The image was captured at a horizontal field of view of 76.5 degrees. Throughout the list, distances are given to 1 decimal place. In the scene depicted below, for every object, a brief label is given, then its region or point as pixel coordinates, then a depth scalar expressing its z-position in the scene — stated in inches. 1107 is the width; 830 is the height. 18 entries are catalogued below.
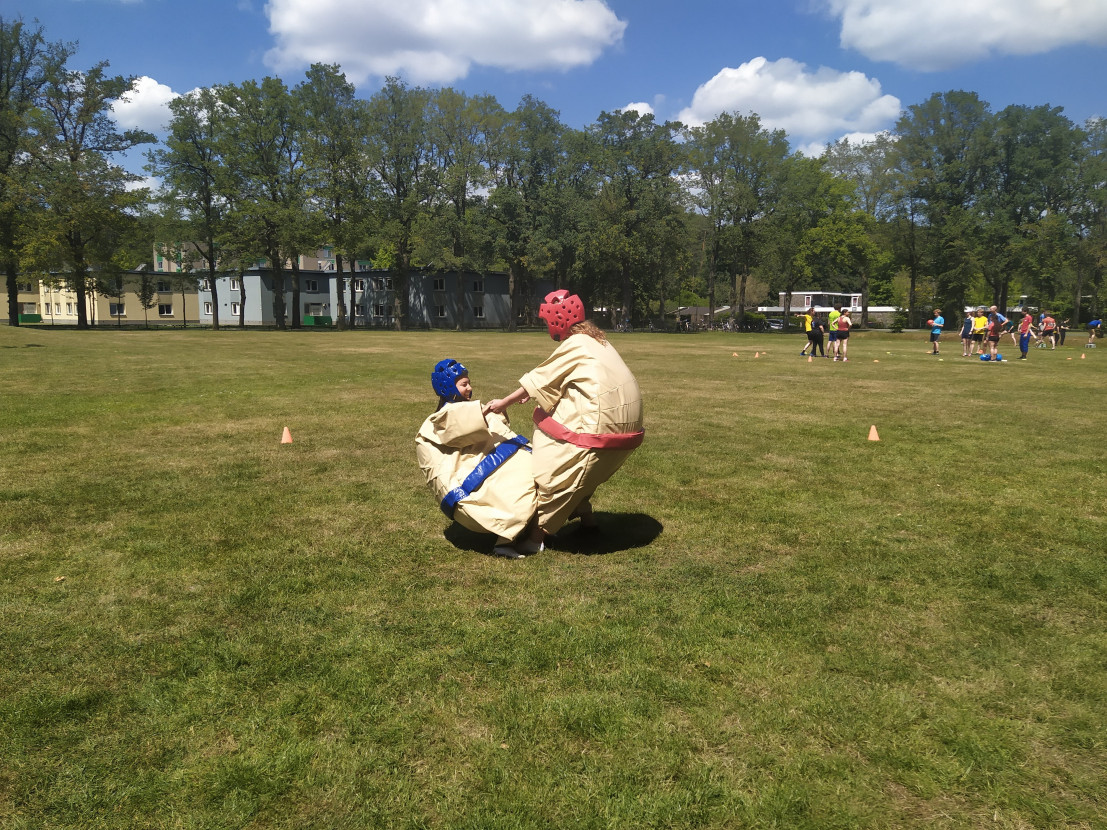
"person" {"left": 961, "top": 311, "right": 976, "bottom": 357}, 1211.9
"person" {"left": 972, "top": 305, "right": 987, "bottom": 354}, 1183.6
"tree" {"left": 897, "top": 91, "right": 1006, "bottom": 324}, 2640.3
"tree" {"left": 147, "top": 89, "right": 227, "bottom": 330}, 2322.8
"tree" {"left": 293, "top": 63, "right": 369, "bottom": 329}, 2394.2
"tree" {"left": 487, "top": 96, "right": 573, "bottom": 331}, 2657.5
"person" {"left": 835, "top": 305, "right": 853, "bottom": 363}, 1055.6
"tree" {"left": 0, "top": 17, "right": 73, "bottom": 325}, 1993.1
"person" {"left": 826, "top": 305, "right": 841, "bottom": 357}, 1121.9
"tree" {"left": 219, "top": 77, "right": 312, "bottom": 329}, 2253.9
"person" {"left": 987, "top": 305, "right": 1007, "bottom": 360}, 1130.7
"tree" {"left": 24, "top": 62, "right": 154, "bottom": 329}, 2021.4
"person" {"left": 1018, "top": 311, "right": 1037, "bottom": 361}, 1173.7
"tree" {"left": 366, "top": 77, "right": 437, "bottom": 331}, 2554.1
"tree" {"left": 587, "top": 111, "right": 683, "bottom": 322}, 2571.4
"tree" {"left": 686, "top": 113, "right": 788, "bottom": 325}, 2755.9
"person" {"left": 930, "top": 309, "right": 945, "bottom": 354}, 1209.4
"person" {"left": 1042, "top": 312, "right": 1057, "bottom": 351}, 1533.5
